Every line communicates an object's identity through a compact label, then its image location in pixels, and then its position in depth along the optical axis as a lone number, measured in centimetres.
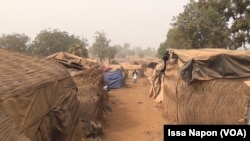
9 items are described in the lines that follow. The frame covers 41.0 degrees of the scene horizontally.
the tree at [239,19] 2134
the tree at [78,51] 2765
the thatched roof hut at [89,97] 1077
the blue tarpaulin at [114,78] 2573
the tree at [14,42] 4388
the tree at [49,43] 4128
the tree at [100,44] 5074
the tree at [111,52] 5231
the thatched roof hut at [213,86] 1138
